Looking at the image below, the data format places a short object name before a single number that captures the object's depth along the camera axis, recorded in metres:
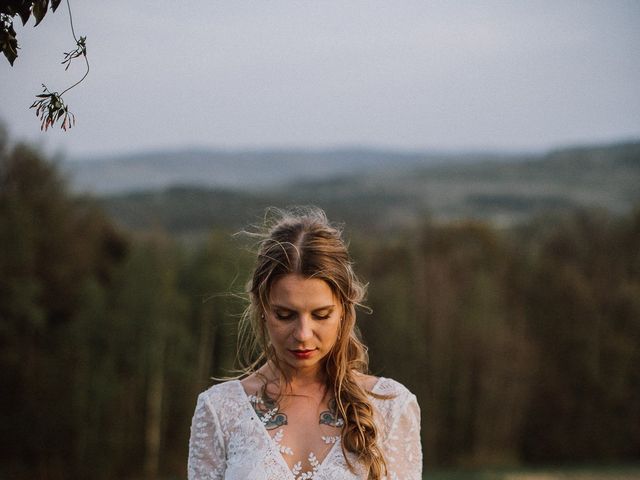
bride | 3.04
